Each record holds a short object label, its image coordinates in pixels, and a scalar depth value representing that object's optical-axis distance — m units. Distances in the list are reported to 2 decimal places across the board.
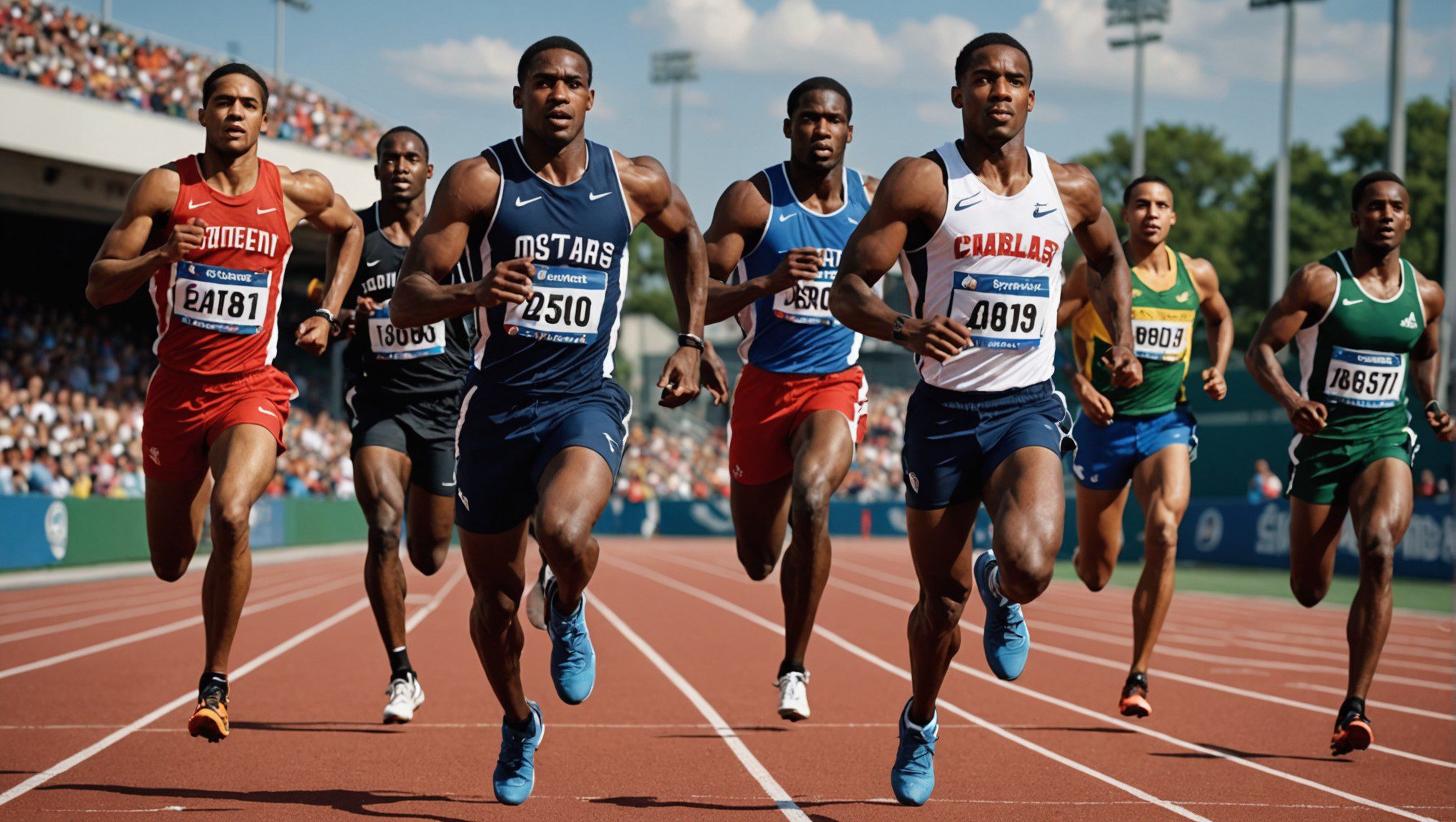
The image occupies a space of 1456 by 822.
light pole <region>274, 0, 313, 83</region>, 44.59
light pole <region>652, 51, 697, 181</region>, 60.47
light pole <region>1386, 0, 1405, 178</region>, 23.92
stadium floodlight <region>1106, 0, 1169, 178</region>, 36.22
